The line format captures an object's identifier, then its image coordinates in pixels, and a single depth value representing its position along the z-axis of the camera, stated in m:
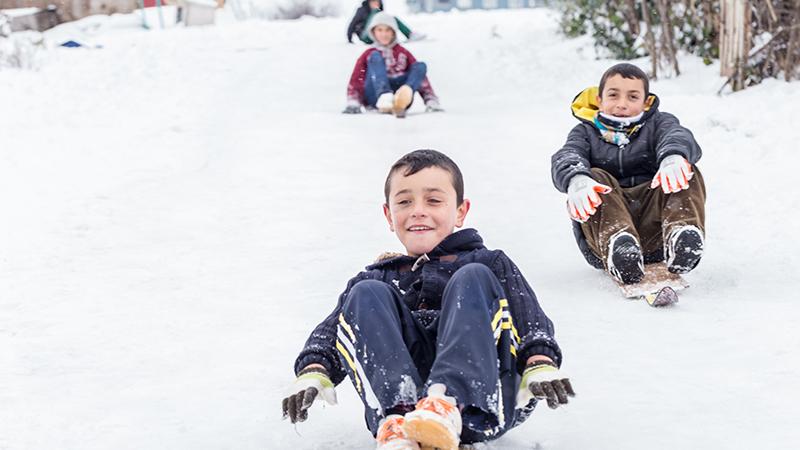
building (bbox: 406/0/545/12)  55.05
